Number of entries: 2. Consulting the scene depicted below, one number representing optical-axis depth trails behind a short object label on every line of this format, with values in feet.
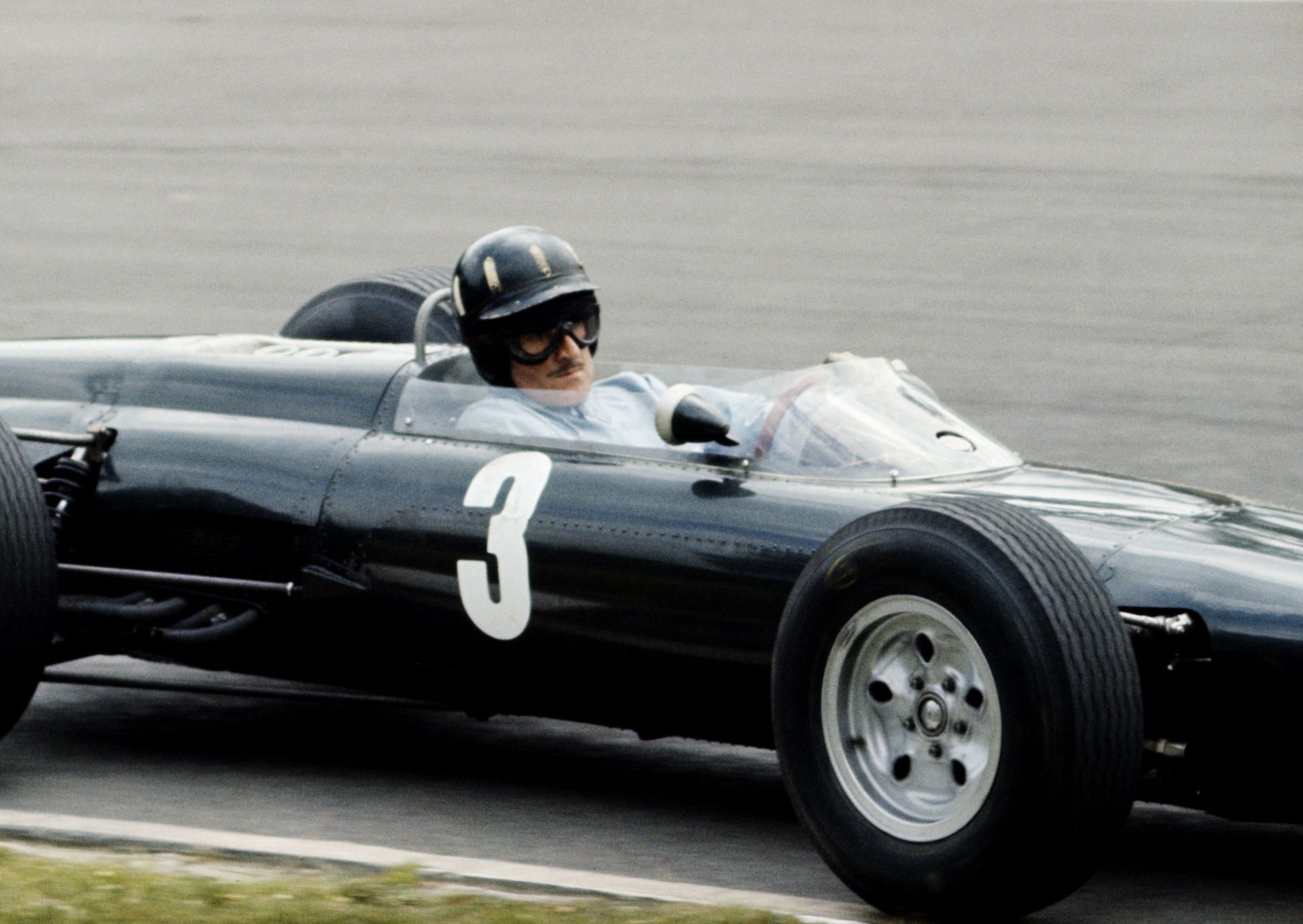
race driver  42.50
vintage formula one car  31.30
